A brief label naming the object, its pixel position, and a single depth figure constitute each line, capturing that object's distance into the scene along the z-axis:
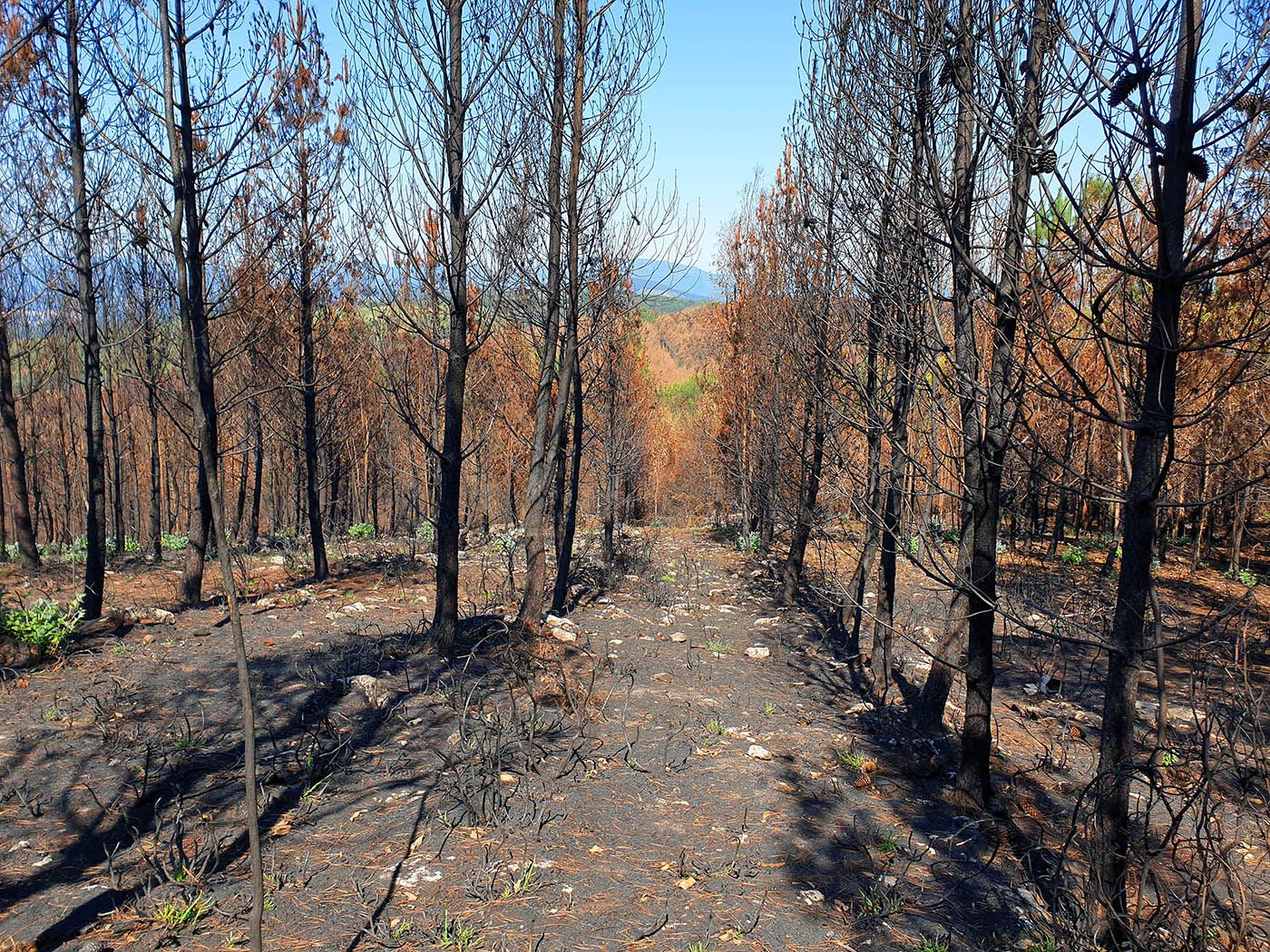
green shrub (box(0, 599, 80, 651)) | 6.77
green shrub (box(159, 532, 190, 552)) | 19.73
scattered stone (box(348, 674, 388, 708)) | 6.03
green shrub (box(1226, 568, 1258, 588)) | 14.77
